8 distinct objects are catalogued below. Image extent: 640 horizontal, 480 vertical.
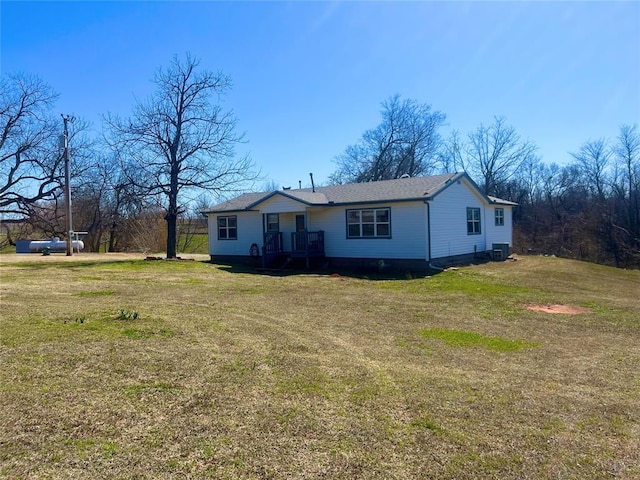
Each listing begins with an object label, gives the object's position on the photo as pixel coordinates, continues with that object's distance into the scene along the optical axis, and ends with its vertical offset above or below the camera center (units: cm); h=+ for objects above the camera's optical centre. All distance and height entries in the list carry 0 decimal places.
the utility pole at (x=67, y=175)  2258 +377
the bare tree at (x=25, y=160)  2908 +616
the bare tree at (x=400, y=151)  4325 +883
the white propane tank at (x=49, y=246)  2758 +41
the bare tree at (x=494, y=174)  4256 +635
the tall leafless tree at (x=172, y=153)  2214 +475
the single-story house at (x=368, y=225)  1733 +89
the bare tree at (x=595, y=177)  3931 +559
